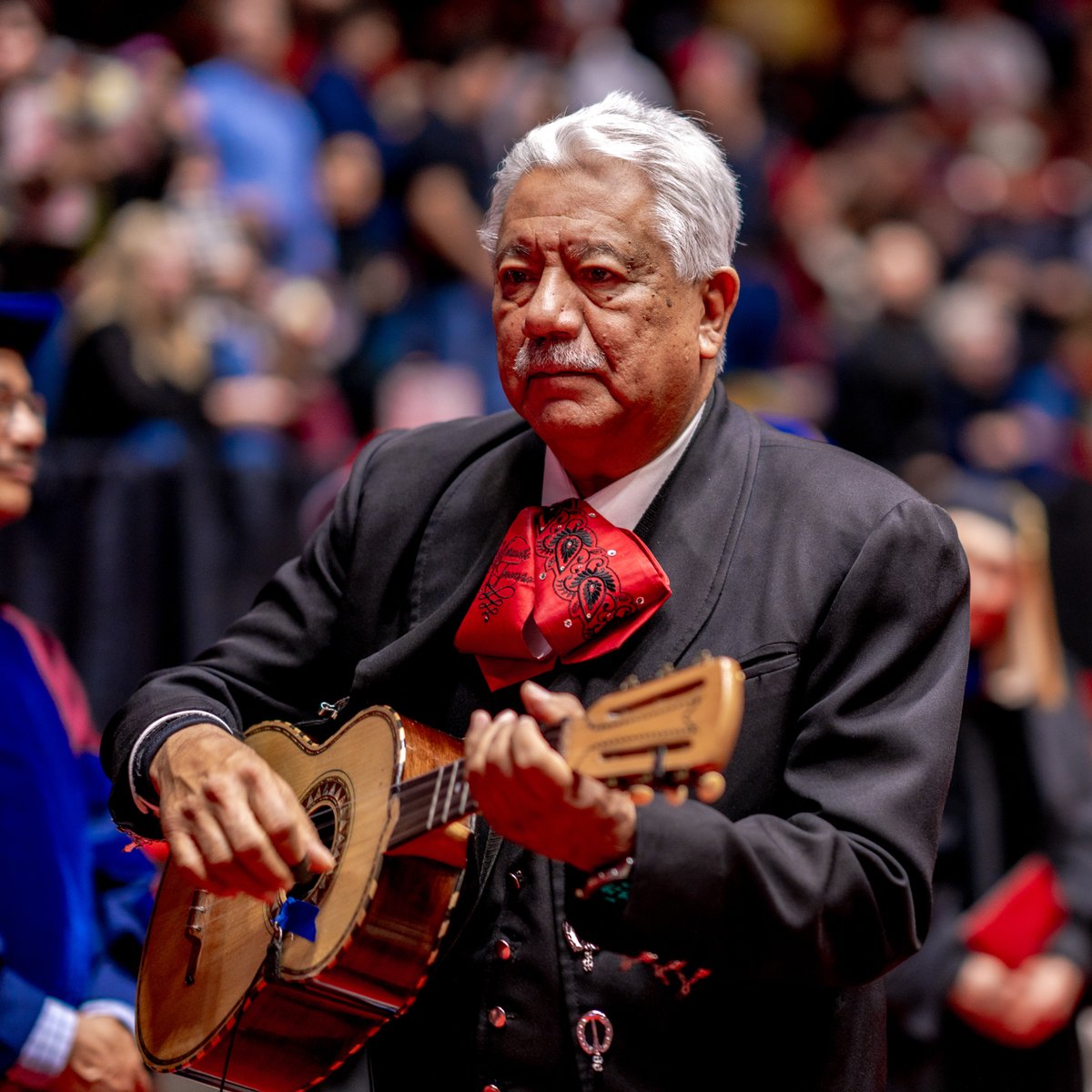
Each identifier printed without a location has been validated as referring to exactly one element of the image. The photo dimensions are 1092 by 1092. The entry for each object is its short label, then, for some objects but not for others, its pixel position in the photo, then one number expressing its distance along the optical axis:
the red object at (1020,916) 8.30
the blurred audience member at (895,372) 15.91
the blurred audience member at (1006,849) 8.30
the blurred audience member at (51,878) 5.95
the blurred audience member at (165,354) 11.61
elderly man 4.08
